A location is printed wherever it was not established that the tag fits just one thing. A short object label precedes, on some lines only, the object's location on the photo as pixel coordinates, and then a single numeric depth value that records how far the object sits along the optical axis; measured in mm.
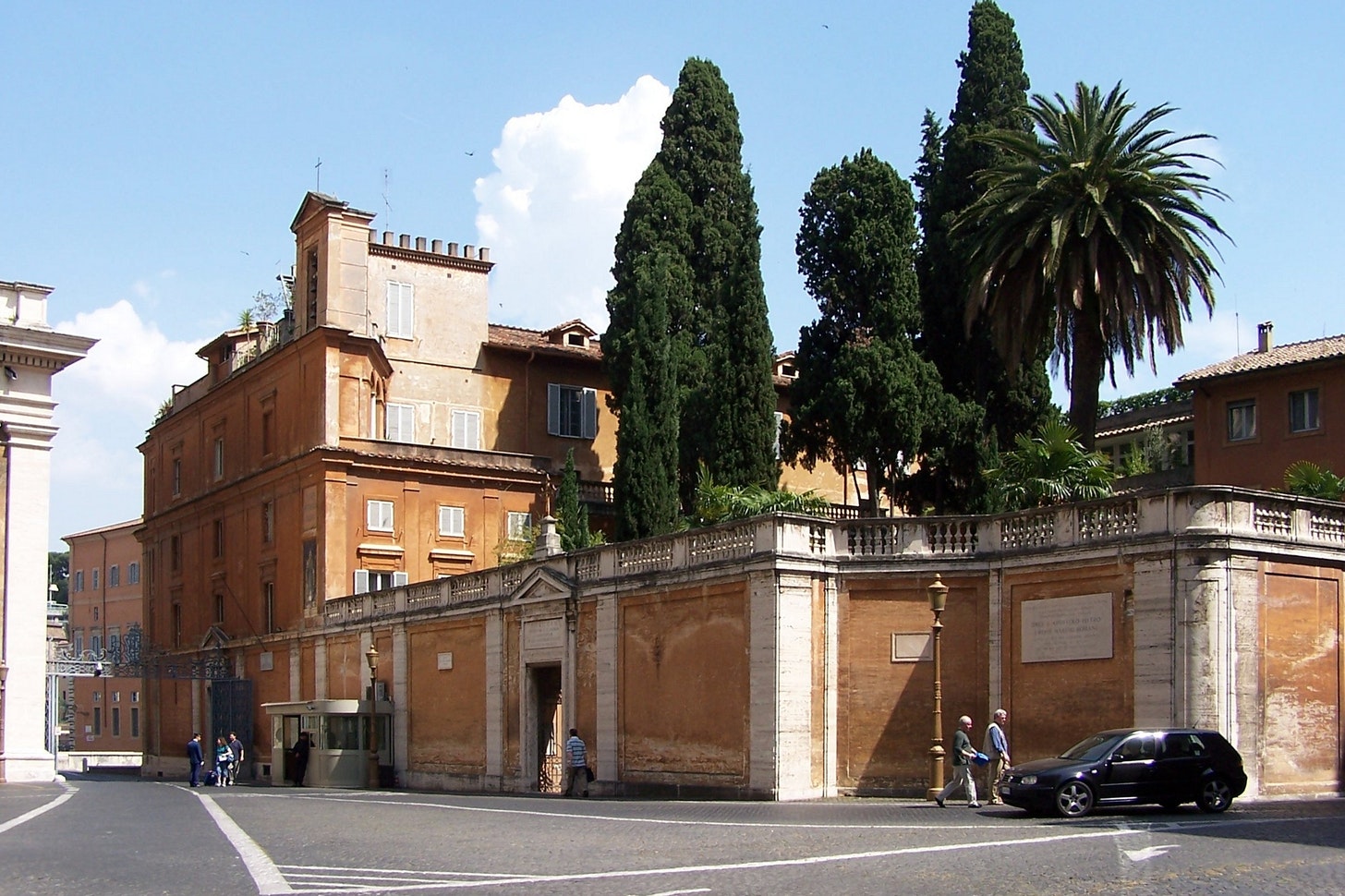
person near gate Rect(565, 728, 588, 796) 32500
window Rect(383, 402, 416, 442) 52906
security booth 42562
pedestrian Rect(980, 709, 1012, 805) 24203
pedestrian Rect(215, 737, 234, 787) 44750
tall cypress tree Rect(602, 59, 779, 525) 42688
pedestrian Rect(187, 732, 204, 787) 43500
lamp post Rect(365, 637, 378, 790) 42531
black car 21328
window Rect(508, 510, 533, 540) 51597
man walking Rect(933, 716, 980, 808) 24500
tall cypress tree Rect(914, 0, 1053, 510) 42188
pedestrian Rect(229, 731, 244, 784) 46794
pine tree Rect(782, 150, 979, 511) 41281
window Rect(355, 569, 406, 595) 48812
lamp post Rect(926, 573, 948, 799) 25250
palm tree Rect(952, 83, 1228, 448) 34781
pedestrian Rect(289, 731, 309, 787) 43344
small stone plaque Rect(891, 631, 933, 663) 28203
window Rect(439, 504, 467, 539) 50969
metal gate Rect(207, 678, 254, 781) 53594
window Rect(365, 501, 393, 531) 49344
